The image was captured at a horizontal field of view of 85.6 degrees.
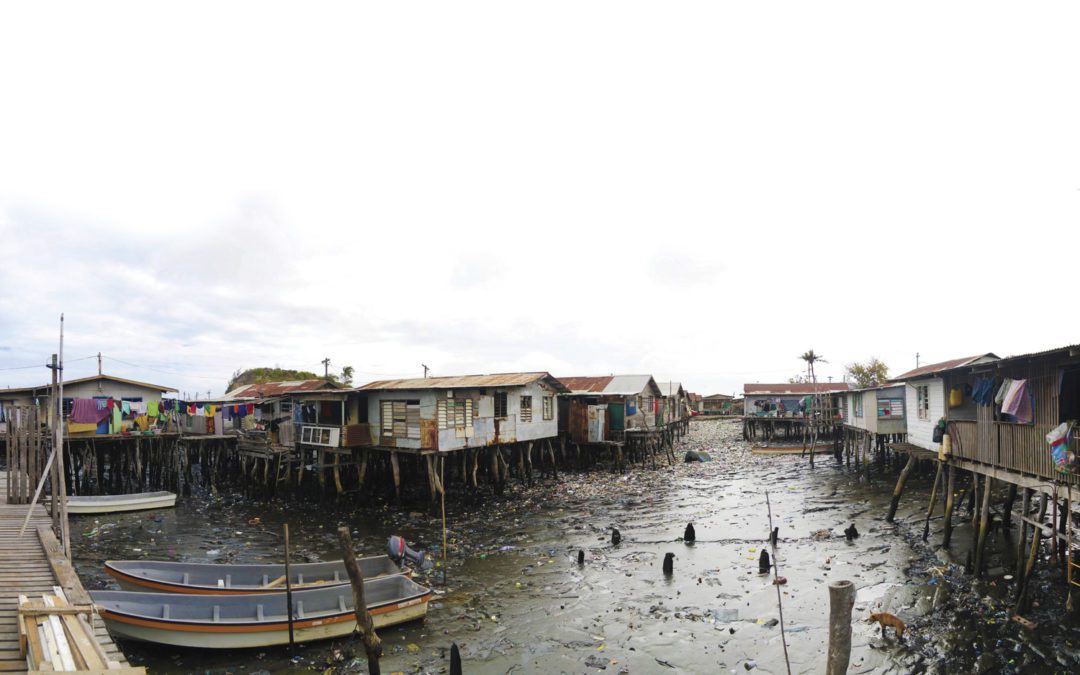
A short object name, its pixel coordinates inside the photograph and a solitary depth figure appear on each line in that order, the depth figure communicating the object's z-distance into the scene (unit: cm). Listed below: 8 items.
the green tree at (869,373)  6269
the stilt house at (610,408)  3334
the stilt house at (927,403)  1752
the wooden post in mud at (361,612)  795
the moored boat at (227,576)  1127
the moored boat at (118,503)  2200
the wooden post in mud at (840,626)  460
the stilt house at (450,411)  2292
